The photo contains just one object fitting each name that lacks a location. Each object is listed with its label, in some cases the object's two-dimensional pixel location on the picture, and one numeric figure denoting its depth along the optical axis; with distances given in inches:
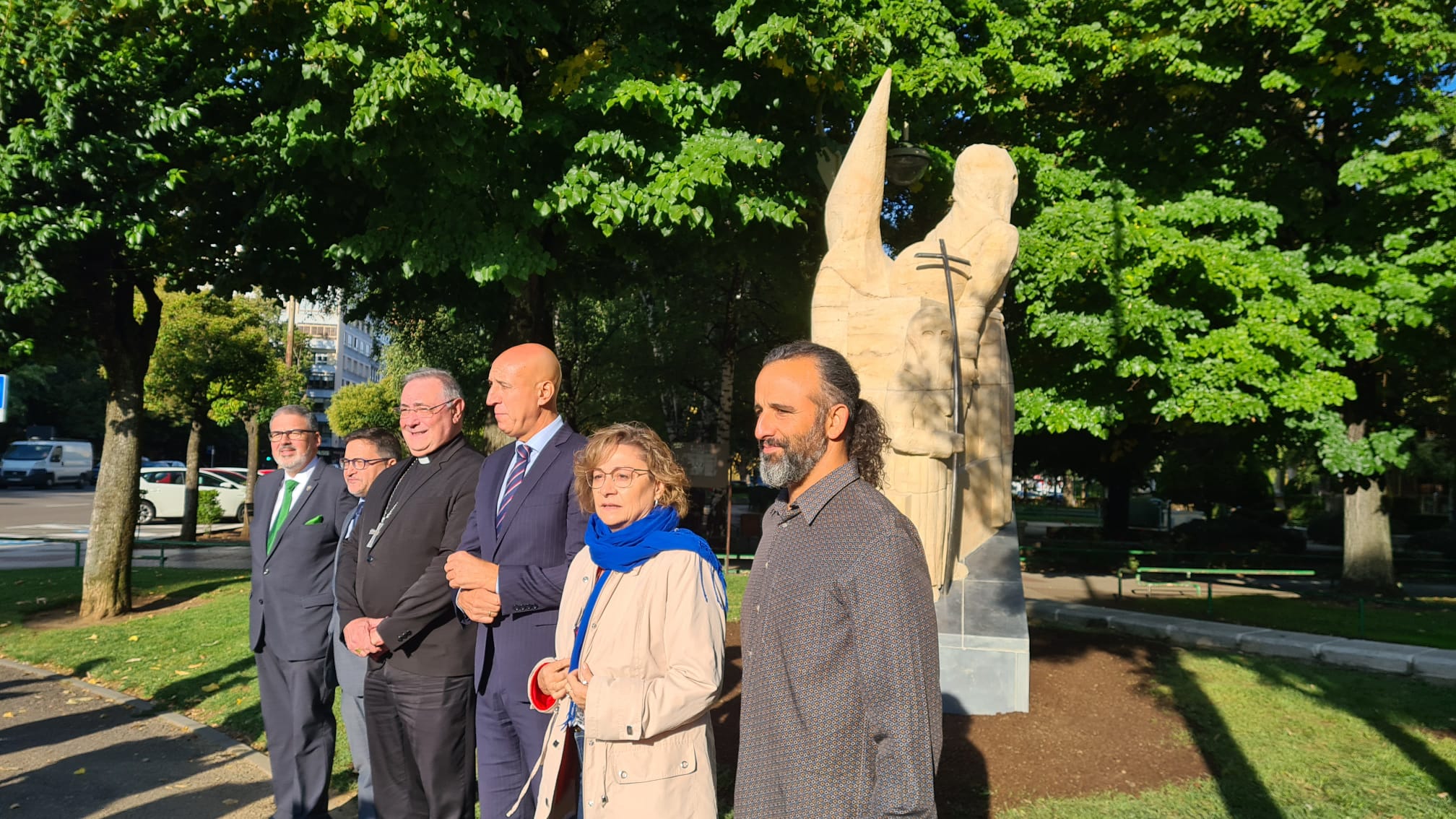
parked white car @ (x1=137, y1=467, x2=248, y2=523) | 986.7
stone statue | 249.3
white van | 1473.9
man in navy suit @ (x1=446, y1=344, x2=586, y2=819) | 137.0
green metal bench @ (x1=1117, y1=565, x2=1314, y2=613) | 491.5
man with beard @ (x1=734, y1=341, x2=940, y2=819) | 83.0
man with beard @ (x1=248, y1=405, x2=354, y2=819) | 180.9
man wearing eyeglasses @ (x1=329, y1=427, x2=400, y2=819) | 183.0
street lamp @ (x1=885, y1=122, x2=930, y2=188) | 353.7
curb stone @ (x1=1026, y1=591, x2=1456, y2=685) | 321.1
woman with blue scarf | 102.6
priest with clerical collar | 149.9
